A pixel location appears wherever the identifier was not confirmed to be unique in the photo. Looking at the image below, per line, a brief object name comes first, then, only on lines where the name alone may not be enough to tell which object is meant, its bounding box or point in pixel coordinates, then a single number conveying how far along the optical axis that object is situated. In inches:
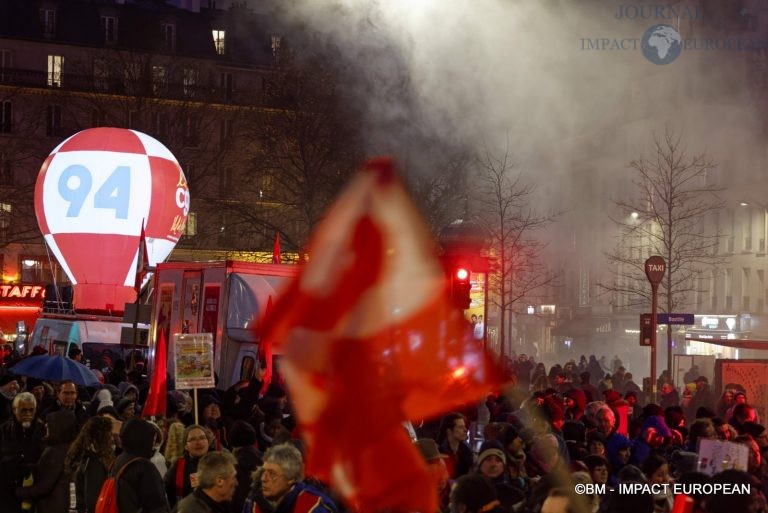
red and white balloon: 1366.9
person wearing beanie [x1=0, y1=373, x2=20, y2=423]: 443.8
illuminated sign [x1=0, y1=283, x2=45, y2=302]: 1646.2
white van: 1006.4
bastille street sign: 749.9
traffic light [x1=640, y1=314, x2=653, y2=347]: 773.4
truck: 715.4
